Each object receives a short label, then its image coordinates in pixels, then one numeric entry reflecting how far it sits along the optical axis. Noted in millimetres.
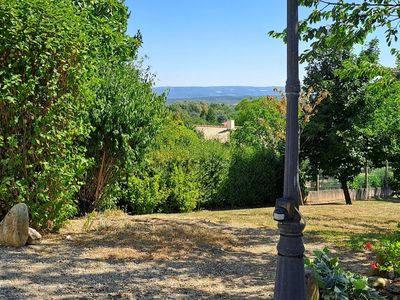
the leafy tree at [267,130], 17469
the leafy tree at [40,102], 5969
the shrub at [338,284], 3896
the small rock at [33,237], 6078
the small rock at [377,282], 4634
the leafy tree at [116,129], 8836
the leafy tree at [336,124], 16250
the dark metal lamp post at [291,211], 2967
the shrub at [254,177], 14453
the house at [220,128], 39906
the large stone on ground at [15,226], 5773
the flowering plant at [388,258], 4332
